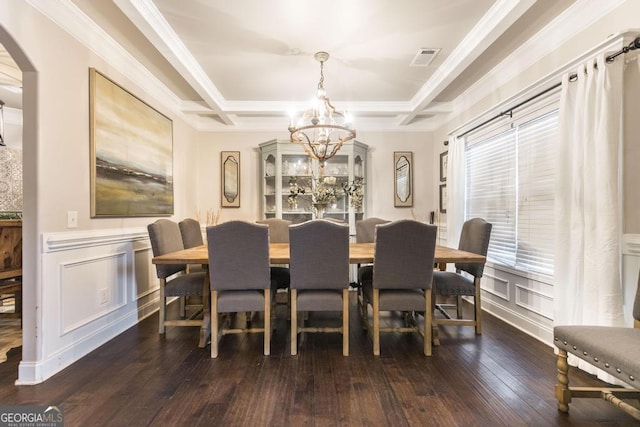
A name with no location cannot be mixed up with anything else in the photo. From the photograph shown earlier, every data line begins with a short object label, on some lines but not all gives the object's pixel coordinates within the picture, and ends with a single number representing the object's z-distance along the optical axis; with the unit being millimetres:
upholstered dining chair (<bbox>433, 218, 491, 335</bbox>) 2549
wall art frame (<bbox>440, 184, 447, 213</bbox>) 4312
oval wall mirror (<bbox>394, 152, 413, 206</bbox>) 4695
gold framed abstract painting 2418
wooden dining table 2254
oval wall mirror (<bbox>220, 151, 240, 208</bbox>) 4629
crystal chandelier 2635
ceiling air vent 2749
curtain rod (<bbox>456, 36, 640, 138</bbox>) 1731
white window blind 2523
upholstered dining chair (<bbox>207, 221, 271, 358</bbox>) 2160
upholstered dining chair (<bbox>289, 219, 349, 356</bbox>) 2170
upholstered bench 1273
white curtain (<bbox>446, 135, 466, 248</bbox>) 3736
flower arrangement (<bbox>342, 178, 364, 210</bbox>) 3143
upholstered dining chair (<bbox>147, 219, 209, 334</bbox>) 2533
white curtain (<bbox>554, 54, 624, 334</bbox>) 1834
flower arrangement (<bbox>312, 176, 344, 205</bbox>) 3010
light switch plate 2139
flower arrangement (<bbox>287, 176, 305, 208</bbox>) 3316
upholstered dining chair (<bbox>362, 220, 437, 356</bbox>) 2164
